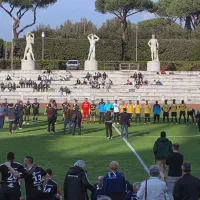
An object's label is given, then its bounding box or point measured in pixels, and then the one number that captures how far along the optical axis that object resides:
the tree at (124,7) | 91.81
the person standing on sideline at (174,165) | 14.17
